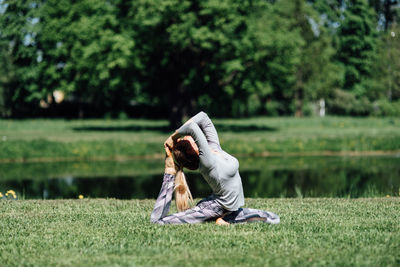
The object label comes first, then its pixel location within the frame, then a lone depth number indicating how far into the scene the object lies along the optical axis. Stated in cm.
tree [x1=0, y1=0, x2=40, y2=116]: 3731
